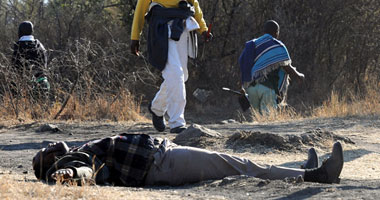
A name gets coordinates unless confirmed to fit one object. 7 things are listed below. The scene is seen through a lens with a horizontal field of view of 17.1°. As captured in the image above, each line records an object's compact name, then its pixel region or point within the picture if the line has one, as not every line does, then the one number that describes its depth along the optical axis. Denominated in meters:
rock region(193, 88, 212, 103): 27.84
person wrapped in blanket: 19.72
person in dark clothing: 18.71
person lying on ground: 8.41
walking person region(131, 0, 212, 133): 13.54
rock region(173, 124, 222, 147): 12.68
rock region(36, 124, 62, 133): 15.69
